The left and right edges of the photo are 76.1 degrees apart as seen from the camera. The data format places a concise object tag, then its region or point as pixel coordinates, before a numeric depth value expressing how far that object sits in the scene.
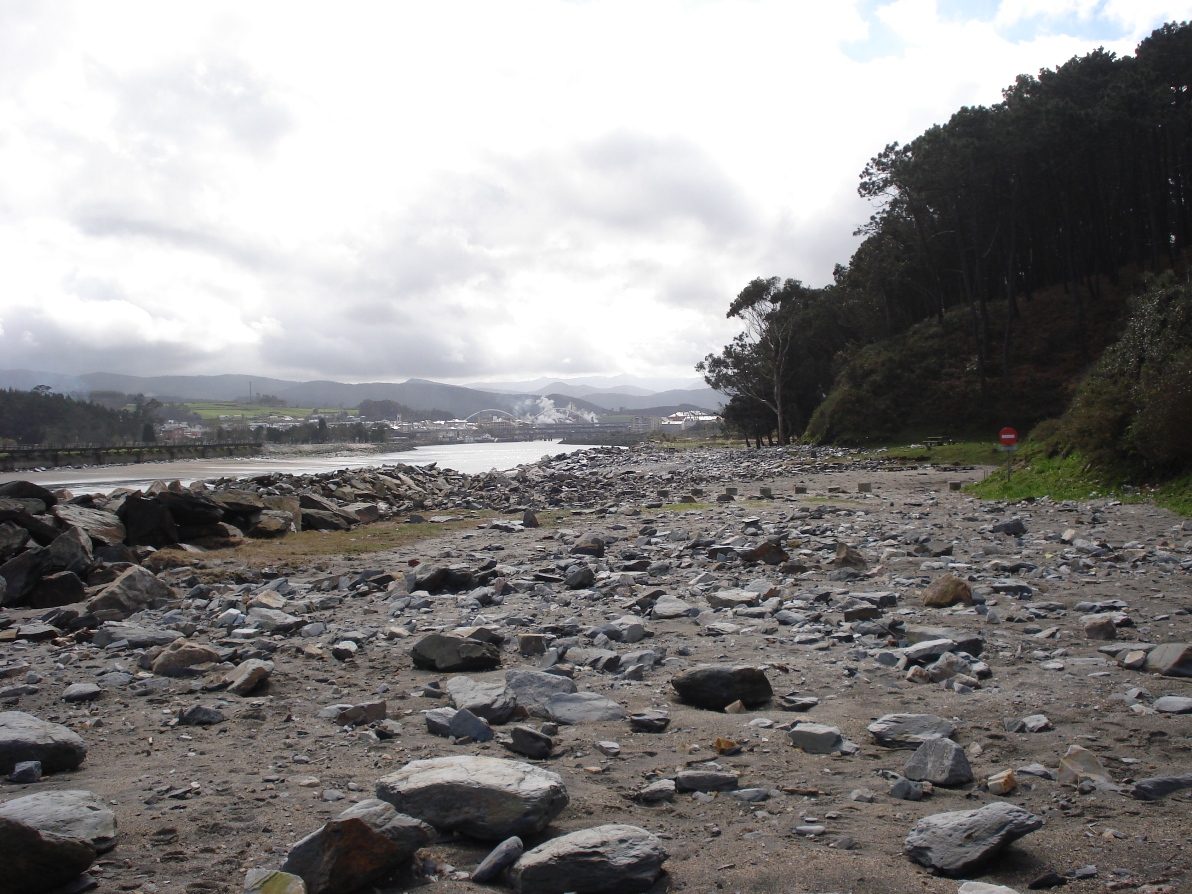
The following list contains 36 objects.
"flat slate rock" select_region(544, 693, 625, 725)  4.74
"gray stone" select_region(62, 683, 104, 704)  5.45
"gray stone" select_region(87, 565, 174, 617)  8.66
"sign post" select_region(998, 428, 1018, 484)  19.34
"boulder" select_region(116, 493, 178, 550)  14.56
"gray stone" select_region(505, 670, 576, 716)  4.93
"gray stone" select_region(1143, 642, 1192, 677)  4.95
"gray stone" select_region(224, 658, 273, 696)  5.43
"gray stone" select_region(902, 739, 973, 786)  3.62
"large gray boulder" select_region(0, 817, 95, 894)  2.78
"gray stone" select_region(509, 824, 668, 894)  2.79
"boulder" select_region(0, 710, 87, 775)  3.99
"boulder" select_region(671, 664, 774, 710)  4.93
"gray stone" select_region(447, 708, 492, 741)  4.39
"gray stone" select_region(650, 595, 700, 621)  7.48
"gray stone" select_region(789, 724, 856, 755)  4.10
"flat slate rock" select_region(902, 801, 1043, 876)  2.86
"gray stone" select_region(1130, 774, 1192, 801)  3.35
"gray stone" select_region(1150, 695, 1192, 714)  4.36
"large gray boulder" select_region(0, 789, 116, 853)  3.03
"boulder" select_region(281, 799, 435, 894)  2.78
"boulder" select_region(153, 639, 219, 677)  5.97
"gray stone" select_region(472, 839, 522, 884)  2.92
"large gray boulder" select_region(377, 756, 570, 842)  3.17
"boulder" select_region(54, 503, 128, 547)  13.25
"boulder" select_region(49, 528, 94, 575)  10.75
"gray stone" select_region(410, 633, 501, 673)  5.96
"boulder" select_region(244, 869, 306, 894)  2.72
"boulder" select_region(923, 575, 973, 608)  7.26
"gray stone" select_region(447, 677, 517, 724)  4.73
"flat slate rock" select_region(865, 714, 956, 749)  4.18
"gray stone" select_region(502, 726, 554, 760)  4.14
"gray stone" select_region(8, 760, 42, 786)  3.86
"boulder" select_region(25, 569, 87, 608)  9.75
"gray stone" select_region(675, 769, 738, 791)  3.67
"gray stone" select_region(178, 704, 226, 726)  4.88
